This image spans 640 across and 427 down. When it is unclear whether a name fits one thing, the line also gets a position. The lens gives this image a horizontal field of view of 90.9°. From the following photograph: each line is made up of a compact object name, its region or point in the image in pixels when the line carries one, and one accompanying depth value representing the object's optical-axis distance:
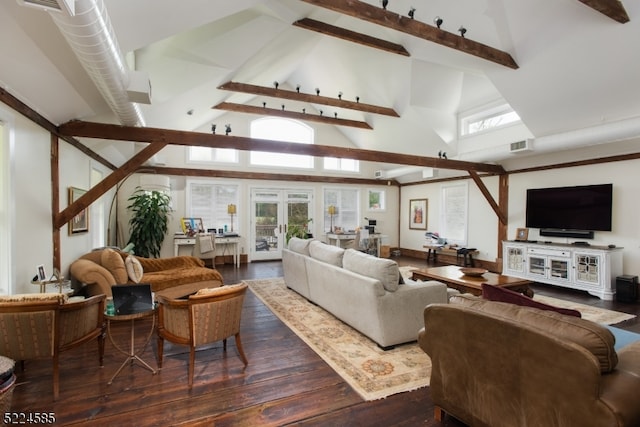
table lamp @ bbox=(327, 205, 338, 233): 9.22
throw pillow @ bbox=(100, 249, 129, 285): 3.82
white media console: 4.96
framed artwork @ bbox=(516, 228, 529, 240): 6.60
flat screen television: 5.37
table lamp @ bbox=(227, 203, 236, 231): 8.05
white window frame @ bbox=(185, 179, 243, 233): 7.85
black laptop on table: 2.55
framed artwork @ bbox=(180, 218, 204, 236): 7.50
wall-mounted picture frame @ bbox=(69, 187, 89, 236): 4.16
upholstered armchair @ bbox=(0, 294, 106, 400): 2.09
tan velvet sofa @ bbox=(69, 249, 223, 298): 3.72
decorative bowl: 4.38
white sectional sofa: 2.99
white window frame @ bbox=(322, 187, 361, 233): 9.33
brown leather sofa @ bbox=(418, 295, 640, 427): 1.28
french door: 8.50
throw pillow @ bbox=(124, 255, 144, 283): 3.90
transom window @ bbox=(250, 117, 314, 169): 8.46
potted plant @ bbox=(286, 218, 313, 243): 7.94
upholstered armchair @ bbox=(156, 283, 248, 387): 2.43
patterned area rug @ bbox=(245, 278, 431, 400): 2.41
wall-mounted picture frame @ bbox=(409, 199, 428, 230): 9.40
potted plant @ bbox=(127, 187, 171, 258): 6.72
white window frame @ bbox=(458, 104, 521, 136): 6.09
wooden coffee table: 3.91
